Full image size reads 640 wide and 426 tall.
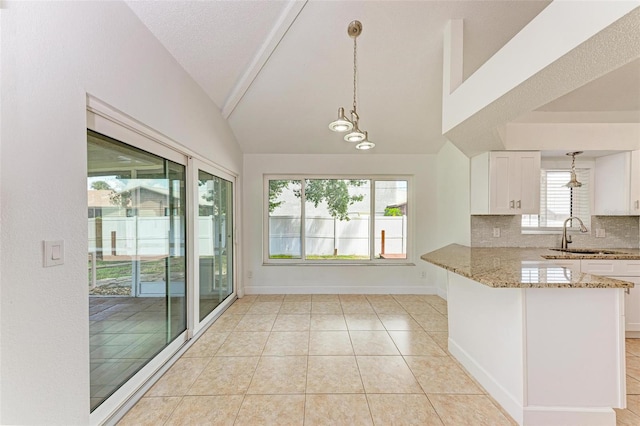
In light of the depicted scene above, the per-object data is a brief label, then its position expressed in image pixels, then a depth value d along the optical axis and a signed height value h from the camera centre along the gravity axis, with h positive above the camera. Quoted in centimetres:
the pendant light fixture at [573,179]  344 +36
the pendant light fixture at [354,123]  217 +68
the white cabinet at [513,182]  338 +32
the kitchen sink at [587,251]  337 -51
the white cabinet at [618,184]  330 +30
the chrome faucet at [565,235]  344 -34
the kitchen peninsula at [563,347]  175 -88
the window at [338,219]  486 -17
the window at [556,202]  377 +9
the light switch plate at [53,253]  134 -21
